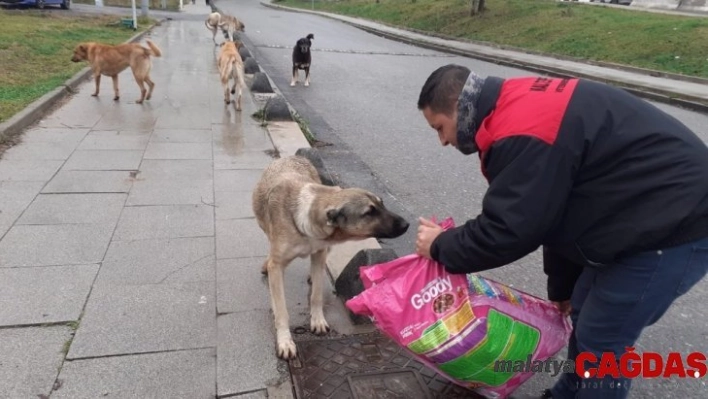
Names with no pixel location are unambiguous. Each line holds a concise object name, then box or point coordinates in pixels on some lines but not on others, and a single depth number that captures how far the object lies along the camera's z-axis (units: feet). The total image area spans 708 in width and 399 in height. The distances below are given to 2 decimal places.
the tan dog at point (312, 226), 10.28
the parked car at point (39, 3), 82.58
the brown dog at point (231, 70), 30.42
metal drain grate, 9.53
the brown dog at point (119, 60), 31.19
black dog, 39.52
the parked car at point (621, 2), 128.36
